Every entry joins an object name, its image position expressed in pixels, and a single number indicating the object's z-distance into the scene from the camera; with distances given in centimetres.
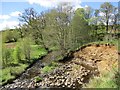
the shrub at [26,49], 1196
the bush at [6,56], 973
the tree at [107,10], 1687
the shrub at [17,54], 1095
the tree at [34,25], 1720
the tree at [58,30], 1248
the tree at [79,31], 1326
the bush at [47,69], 961
